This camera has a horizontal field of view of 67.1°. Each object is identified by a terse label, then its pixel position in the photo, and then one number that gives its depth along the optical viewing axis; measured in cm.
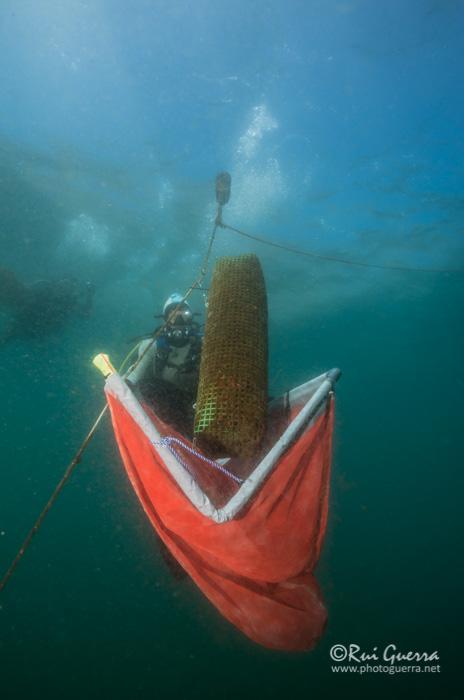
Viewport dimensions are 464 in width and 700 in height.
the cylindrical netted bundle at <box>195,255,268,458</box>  212
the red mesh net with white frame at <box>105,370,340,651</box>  211
